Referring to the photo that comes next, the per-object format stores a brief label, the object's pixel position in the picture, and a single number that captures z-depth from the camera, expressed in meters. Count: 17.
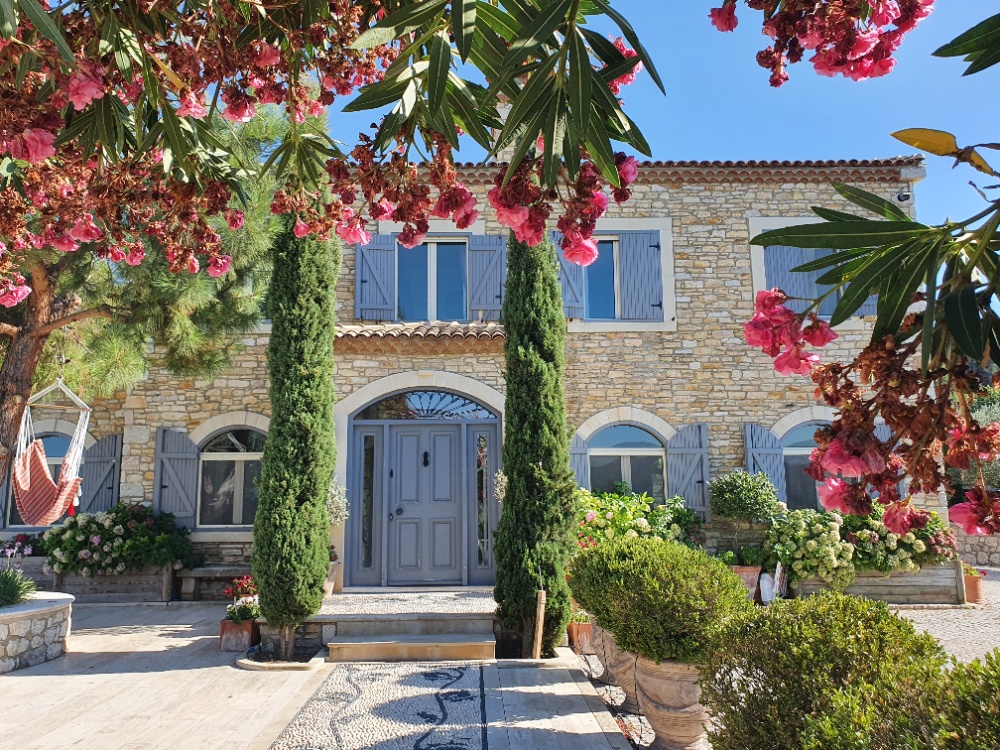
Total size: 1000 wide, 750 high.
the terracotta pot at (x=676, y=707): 4.36
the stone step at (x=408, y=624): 7.02
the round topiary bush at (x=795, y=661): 2.79
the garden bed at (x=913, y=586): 8.88
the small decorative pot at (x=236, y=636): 7.04
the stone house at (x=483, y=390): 9.23
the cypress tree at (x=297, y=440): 6.79
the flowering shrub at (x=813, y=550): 8.60
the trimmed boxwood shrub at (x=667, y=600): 4.36
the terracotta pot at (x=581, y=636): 7.22
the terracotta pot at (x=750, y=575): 8.74
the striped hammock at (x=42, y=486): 7.11
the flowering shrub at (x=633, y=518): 8.30
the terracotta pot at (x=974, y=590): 9.12
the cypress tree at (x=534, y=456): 6.79
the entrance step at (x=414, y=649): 6.48
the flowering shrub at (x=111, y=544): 8.78
